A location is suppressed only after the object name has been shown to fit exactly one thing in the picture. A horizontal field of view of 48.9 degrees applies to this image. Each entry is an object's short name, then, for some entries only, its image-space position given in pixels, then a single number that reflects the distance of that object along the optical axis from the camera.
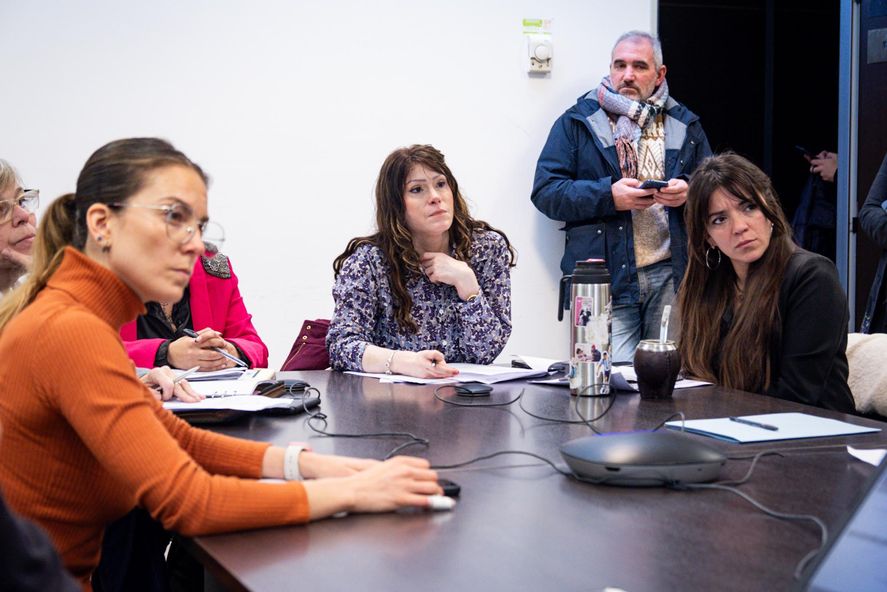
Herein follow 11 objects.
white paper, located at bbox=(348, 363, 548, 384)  2.27
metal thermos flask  2.00
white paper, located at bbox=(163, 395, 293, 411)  1.78
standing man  3.78
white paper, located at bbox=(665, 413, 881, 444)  1.59
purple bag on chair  2.66
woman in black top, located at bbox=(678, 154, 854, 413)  2.16
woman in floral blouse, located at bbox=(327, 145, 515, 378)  2.65
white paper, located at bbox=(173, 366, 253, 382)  2.23
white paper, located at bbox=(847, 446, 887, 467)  1.43
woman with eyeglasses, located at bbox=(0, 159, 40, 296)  2.30
